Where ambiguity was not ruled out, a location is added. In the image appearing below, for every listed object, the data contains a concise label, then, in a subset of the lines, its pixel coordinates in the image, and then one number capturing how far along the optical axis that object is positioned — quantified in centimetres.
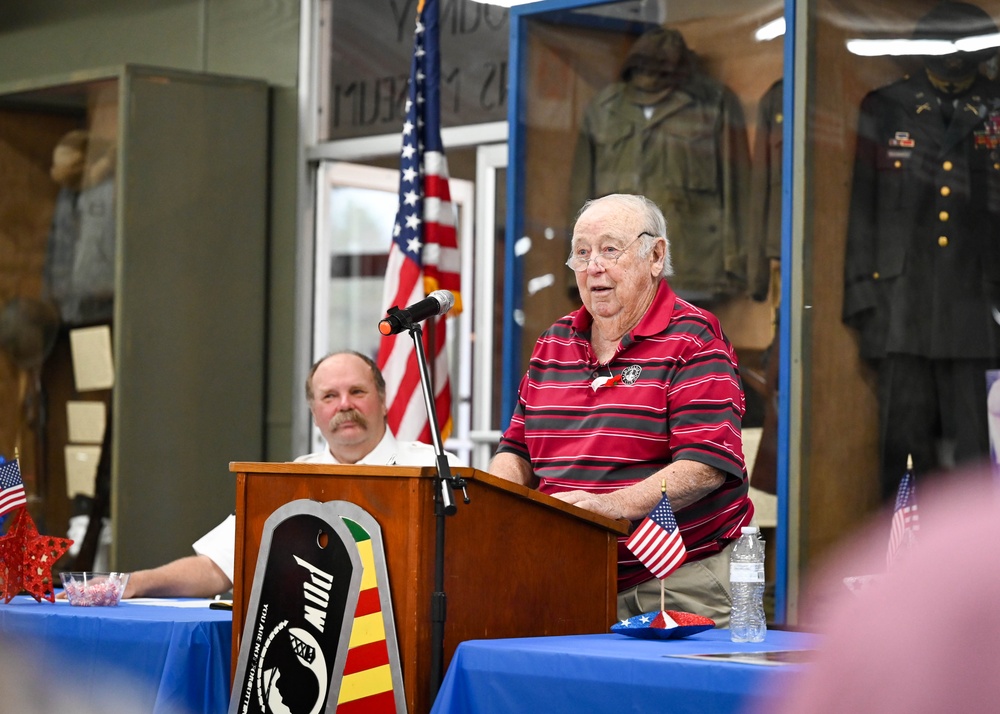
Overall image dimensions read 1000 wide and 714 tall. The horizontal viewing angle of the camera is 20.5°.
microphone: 484
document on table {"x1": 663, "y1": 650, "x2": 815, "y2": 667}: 386
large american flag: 1009
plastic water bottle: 459
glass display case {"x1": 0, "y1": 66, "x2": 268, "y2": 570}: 1146
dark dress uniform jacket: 890
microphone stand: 452
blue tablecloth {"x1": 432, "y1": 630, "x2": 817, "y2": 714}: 377
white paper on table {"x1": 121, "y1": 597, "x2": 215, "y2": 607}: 627
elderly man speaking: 542
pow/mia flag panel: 462
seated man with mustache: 730
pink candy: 612
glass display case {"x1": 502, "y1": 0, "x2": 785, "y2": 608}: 1017
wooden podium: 453
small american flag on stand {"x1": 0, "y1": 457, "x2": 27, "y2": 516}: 652
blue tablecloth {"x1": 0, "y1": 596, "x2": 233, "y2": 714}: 529
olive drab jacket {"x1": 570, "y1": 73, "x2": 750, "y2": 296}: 1025
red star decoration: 632
